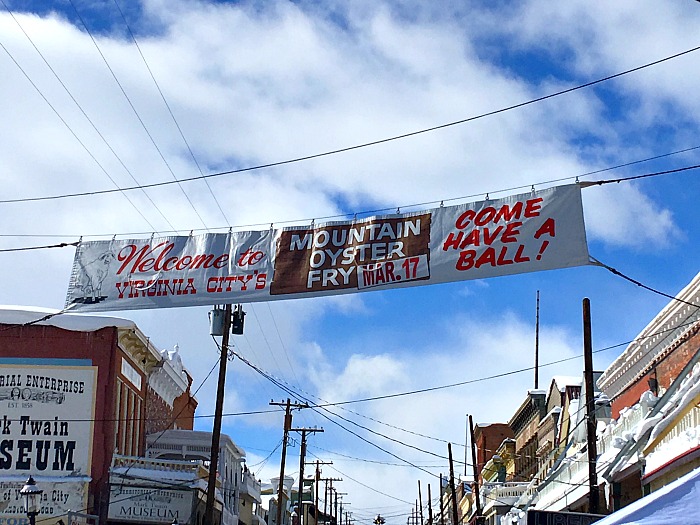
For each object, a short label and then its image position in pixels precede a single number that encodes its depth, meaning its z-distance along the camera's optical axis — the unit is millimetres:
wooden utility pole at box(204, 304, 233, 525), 27922
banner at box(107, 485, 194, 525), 31047
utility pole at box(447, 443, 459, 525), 46506
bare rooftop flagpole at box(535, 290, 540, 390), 61900
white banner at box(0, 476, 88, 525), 29703
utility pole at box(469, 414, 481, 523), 40509
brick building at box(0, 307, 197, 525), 30656
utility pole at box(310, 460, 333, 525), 71250
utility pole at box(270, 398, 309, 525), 47906
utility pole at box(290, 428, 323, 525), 51844
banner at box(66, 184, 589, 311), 12656
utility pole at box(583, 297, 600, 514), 22328
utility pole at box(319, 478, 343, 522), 80956
